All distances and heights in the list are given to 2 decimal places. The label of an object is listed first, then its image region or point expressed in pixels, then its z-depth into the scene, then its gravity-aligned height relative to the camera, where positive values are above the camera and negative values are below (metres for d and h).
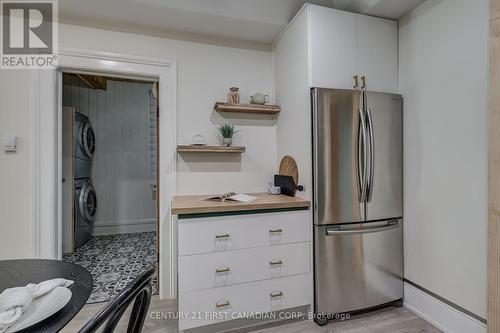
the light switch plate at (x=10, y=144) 2.09 +0.19
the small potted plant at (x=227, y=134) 2.46 +0.32
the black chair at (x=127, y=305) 0.67 -0.40
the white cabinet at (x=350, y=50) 2.05 +0.96
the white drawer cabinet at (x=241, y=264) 1.79 -0.70
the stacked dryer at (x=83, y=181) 3.60 -0.20
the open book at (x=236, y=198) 2.01 -0.24
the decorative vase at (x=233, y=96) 2.49 +0.68
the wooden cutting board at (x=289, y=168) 2.27 -0.01
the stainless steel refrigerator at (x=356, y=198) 1.99 -0.24
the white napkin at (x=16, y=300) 0.72 -0.40
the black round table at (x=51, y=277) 0.79 -0.45
